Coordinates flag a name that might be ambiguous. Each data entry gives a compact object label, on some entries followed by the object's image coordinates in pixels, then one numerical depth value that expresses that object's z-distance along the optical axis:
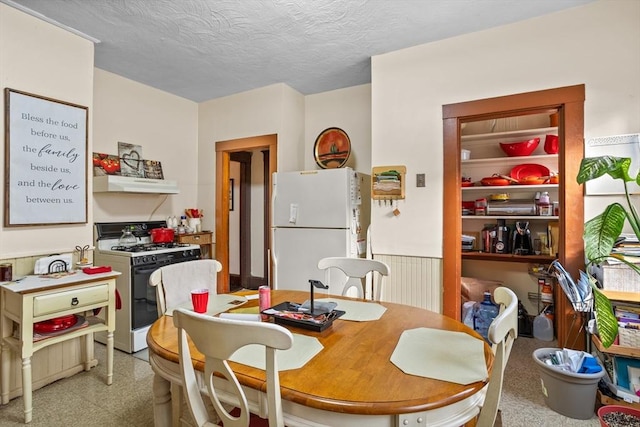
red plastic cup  1.55
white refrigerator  2.79
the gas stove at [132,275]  2.82
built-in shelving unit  2.25
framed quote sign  2.19
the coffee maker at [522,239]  3.36
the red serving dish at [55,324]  2.11
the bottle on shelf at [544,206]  3.23
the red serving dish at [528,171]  3.33
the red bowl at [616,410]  1.53
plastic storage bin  1.89
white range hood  2.95
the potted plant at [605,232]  1.54
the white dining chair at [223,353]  0.86
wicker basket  1.83
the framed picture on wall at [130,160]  3.33
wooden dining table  0.88
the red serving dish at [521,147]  3.31
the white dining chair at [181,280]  1.76
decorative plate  3.54
